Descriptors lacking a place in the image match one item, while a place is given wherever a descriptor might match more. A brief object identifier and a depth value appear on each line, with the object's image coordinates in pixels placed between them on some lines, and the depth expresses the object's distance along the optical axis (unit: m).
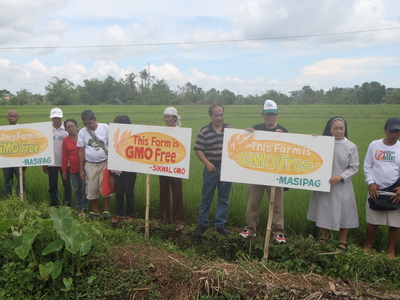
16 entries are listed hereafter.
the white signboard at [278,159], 4.09
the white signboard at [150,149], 4.77
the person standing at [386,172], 4.14
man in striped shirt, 4.71
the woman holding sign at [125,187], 5.40
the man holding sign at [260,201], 4.52
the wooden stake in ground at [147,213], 4.92
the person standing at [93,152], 5.41
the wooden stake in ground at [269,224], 4.12
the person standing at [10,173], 6.30
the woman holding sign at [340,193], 4.22
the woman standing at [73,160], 5.75
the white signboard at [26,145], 5.71
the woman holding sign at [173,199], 5.19
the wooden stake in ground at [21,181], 5.55
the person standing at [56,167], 6.00
